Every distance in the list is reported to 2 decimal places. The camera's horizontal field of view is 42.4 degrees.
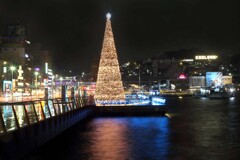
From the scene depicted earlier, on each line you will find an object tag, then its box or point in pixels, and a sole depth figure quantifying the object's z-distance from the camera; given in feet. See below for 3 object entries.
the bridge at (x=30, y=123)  34.99
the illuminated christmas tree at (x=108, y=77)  120.67
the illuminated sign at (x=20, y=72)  328.94
